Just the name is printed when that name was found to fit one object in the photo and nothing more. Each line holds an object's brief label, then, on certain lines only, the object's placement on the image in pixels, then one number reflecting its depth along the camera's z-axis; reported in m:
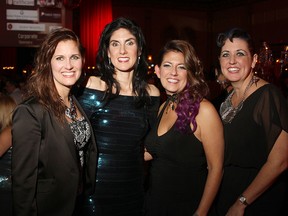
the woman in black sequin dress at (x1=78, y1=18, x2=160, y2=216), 2.34
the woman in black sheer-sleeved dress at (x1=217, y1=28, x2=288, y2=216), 2.02
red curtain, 10.79
